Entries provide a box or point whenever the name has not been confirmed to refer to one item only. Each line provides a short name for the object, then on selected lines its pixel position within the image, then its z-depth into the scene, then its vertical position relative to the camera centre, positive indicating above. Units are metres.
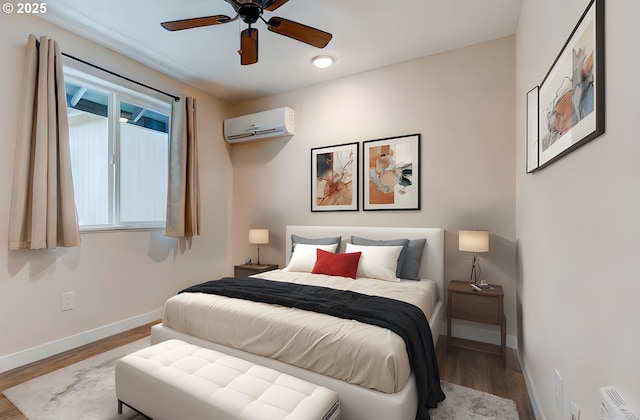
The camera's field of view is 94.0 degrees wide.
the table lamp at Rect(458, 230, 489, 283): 2.55 -0.27
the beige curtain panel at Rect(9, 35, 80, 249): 2.31 +0.41
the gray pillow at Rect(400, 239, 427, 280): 2.91 -0.50
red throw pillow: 2.84 -0.53
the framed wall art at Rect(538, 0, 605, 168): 0.98 +0.48
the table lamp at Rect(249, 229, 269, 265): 3.86 -0.34
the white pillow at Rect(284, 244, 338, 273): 3.12 -0.51
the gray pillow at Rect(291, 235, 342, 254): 3.37 -0.36
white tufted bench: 1.29 -0.85
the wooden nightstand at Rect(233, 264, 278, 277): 3.72 -0.75
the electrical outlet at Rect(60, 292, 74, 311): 2.64 -0.82
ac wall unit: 3.87 +1.13
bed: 1.48 -0.79
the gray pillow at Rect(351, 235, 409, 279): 2.91 -0.35
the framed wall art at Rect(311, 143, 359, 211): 3.55 +0.39
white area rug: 1.77 -1.22
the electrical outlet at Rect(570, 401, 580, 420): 1.11 -0.77
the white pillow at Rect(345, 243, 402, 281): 2.78 -0.50
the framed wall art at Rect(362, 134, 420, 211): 3.21 +0.41
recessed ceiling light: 3.15 +1.61
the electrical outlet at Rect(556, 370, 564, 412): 1.30 -0.81
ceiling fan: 1.98 +1.28
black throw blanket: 1.65 -0.63
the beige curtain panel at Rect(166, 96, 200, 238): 3.45 +0.41
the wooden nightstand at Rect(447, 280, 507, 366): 2.39 -0.81
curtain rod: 2.67 +1.36
